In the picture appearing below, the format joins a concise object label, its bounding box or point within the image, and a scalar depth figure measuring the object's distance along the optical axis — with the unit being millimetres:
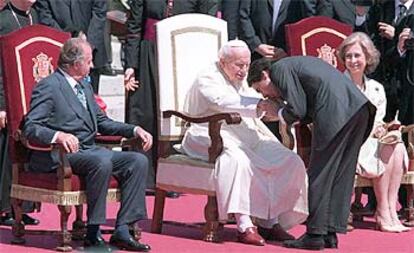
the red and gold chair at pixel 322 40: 17281
